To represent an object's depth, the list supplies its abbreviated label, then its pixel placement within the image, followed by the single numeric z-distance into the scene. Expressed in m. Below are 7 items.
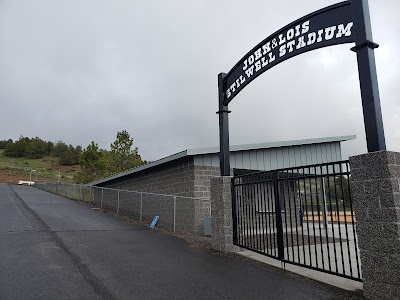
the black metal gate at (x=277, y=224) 5.26
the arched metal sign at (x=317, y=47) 4.53
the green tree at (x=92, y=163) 32.38
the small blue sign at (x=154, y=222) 12.21
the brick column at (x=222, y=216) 7.36
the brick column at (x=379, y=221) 3.97
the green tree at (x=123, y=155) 28.05
